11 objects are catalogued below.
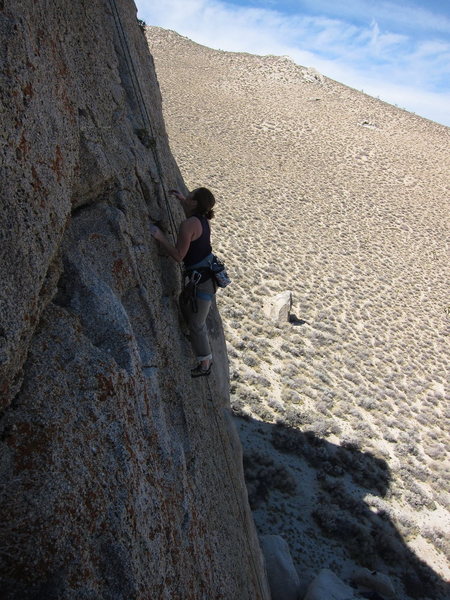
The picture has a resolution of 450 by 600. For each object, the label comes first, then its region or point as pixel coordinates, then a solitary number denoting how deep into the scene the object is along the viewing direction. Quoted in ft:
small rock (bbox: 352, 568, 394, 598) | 28.71
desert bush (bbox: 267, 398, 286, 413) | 44.09
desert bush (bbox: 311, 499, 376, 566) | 31.65
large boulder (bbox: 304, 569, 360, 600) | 24.73
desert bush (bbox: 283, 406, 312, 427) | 42.85
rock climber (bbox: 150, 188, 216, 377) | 15.89
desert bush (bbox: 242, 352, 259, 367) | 49.30
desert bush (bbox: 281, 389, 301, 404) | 46.06
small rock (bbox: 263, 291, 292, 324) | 59.47
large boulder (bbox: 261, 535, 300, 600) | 25.49
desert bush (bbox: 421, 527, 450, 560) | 34.99
